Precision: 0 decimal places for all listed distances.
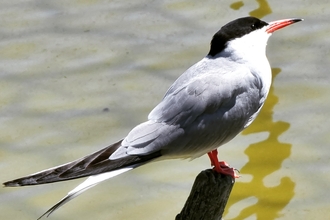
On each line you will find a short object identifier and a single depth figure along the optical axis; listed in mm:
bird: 8094
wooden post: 8031
